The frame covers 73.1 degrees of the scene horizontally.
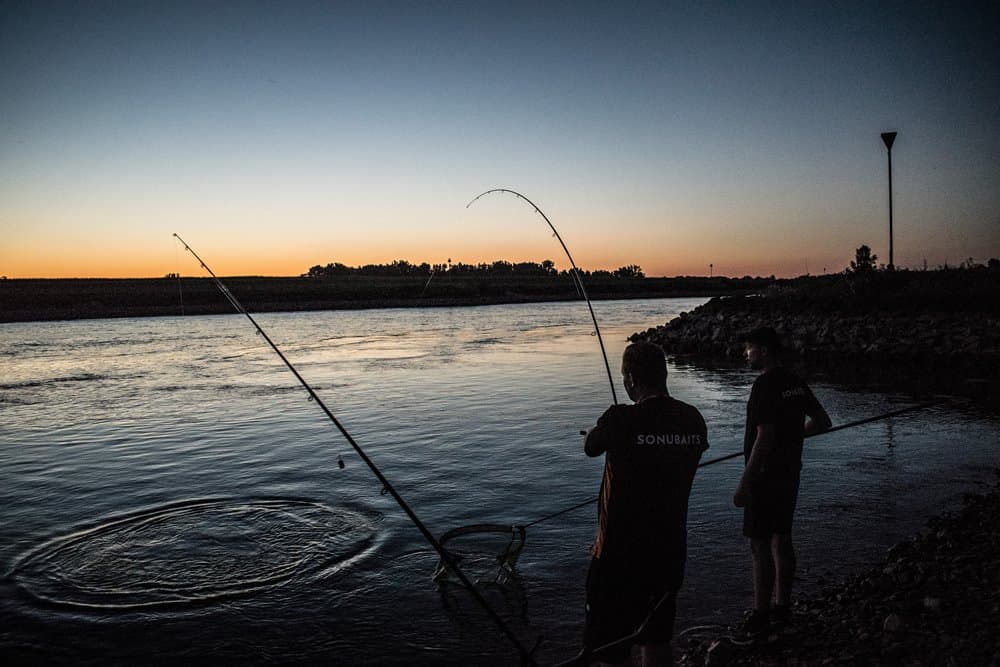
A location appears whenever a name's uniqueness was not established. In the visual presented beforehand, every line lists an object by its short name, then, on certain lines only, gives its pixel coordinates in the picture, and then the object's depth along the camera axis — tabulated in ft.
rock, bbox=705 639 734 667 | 13.98
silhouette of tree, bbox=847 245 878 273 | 86.28
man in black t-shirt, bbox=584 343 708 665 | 10.09
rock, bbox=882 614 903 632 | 13.23
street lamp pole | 74.38
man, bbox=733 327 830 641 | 13.33
